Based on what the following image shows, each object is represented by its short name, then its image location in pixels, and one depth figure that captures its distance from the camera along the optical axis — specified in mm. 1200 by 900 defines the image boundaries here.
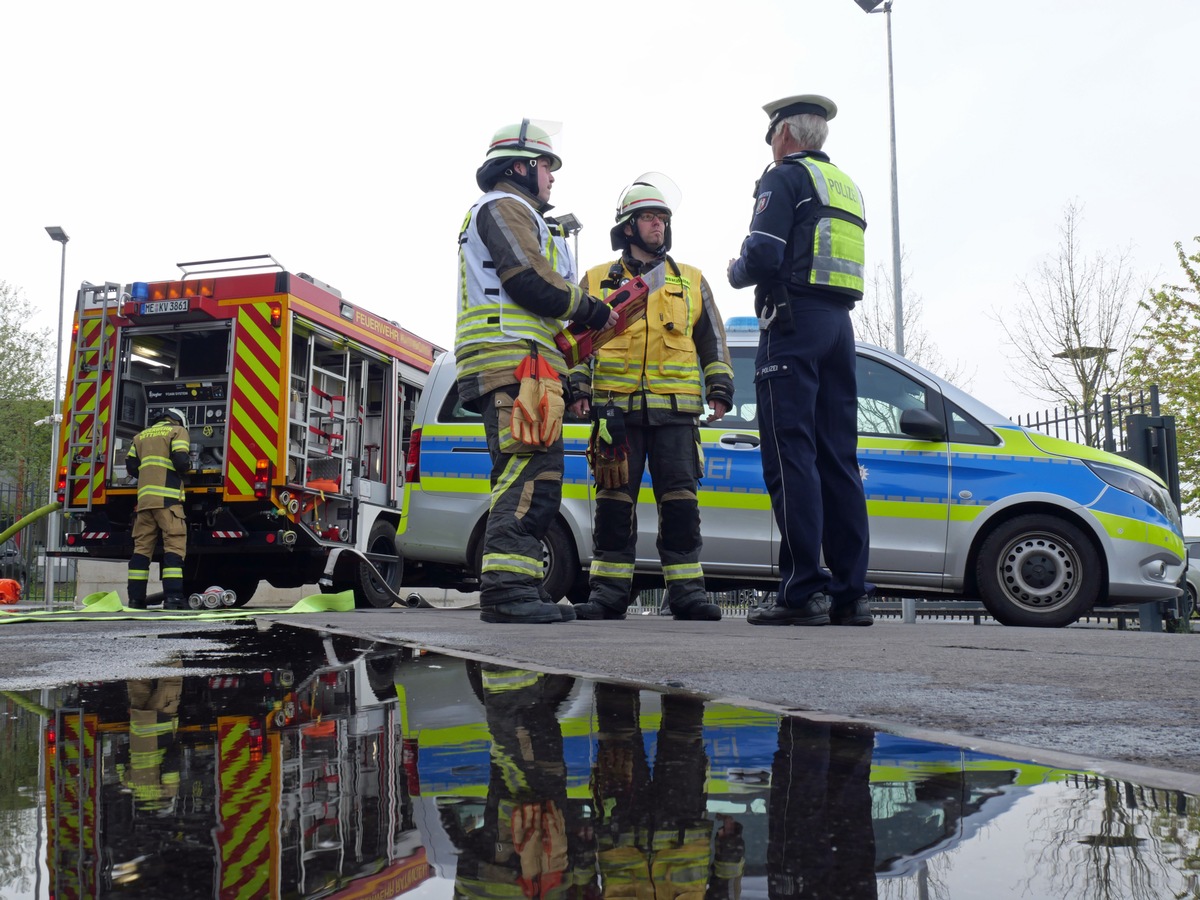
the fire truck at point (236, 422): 9953
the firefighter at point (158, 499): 9188
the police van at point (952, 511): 6660
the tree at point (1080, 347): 24312
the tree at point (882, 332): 26875
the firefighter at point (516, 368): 4801
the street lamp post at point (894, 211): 19320
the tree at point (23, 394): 33656
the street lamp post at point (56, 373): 16016
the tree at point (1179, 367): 25219
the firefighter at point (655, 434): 5754
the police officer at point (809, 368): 4945
